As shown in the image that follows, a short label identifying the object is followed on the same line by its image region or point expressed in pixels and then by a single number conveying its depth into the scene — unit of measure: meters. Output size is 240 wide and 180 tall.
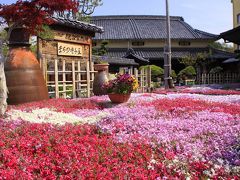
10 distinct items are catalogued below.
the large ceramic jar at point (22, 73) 6.60
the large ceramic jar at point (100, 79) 8.94
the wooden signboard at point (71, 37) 9.02
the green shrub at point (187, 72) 22.26
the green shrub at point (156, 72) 21.76
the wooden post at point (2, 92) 4.84
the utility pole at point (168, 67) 13.89
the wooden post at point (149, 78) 15.46
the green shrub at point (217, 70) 23.07
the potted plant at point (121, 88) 6.53
